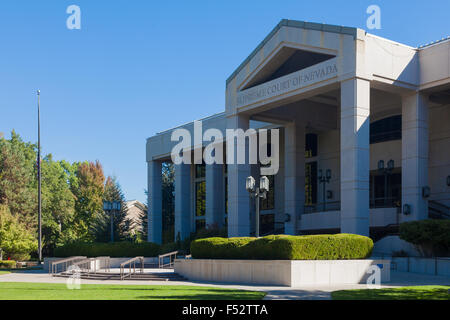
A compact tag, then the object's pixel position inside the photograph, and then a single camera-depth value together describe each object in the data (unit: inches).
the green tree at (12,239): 1740.9
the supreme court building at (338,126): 1008.9
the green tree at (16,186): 2357.3
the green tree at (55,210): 2628.0
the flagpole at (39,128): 1559.1
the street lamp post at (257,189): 859.9
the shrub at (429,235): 925.8
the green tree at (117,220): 2116.9
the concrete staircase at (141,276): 910.7
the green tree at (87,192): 3128.9
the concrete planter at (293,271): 765.9
